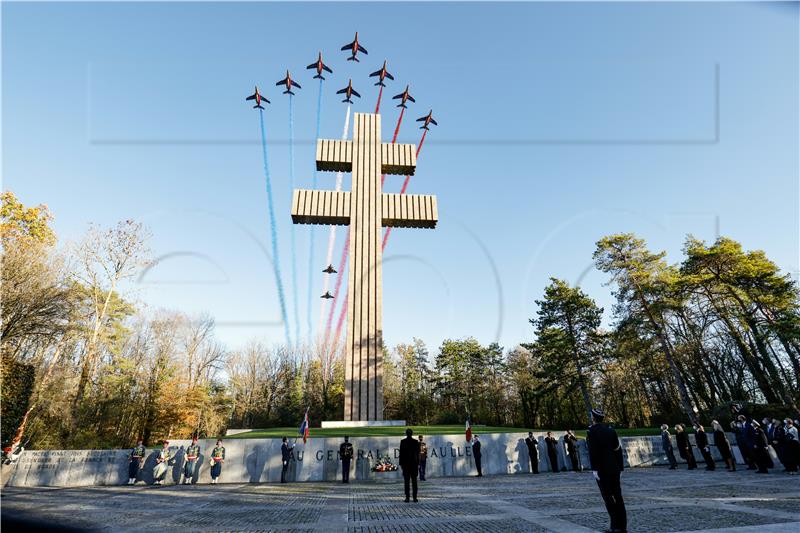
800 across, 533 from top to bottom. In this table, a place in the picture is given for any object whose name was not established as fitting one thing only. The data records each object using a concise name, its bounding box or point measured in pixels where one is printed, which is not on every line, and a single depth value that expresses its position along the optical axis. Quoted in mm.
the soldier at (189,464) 16078
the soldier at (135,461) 16069
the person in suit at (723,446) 16266
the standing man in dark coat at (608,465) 6281
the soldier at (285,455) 16281
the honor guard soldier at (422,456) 15860
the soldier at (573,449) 18000
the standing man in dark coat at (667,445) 17469
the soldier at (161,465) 16094
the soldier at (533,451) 17577
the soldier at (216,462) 15914
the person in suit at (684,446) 17172
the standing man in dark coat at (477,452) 17047
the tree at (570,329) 40750
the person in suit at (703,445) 16578
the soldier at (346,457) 15555
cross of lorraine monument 25922
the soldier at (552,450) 18016
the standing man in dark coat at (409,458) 10047
